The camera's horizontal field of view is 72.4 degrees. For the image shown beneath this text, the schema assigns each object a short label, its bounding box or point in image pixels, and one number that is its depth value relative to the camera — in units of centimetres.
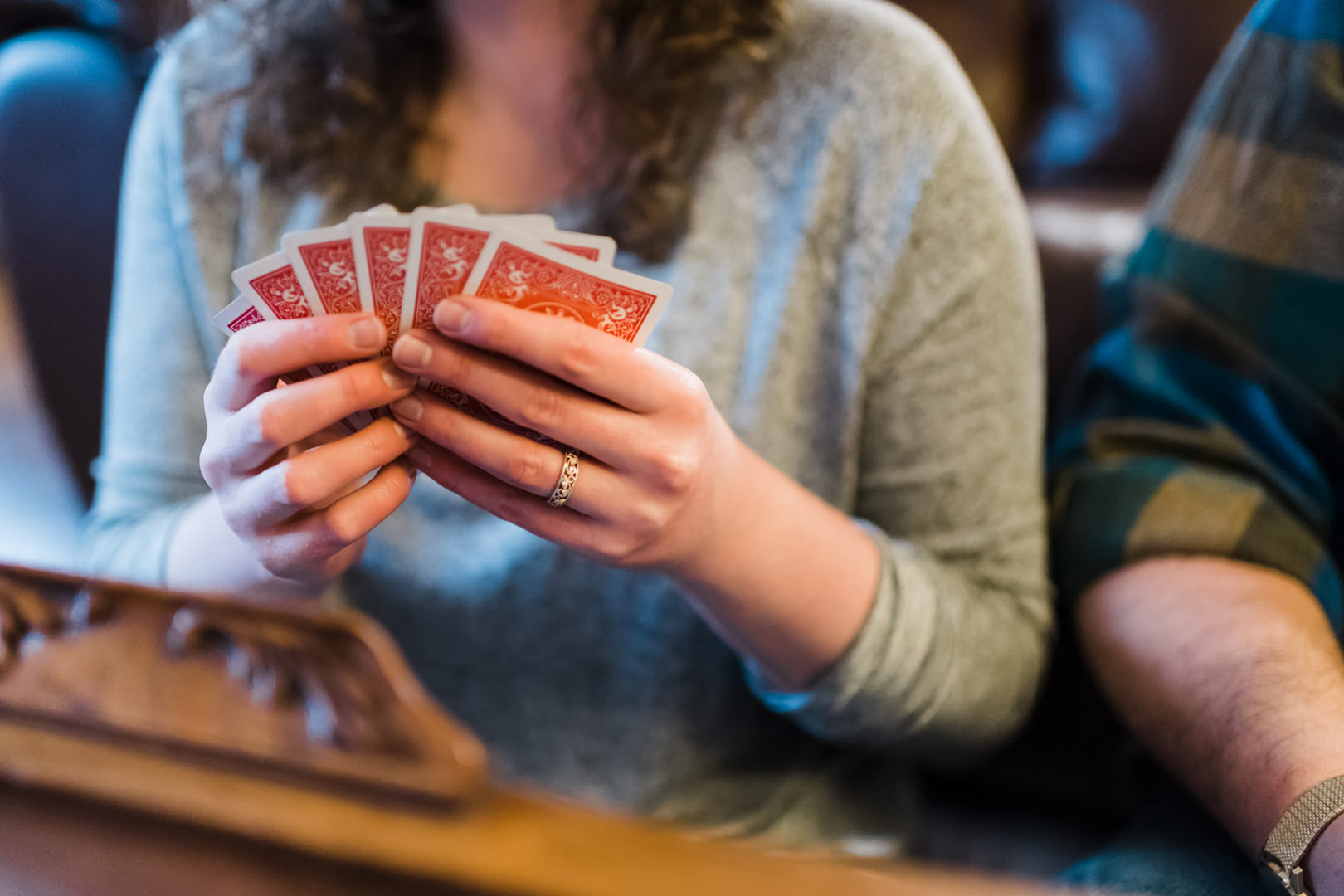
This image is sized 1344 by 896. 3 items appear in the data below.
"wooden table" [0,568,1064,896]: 41
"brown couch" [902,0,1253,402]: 103
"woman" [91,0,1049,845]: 76
